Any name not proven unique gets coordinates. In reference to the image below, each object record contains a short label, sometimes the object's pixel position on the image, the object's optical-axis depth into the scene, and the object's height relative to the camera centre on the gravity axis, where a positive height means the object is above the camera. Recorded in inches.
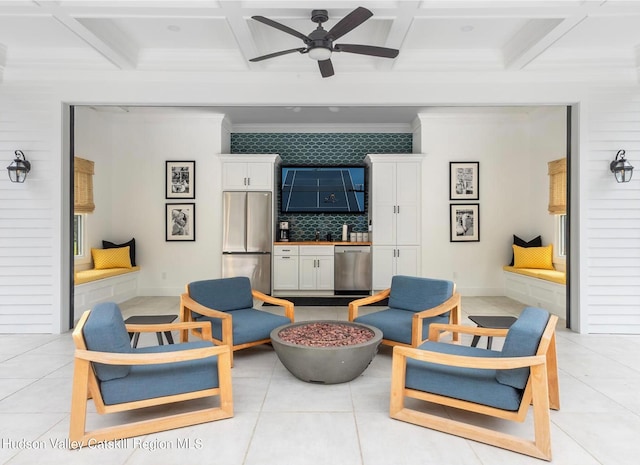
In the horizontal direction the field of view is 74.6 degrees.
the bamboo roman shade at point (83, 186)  241.0 +24.9
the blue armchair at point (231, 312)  140.3 -30.3
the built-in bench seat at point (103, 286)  216.1 -33.3
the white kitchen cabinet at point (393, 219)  278.8 +7.6
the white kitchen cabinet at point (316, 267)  280.2 -24.9
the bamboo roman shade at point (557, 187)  241.3 +26.6
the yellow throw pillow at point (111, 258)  255.8 -18.5
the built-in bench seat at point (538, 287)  217.8 -32.0
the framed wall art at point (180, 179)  279.0 +33.1
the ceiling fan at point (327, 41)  118.3 +58.0
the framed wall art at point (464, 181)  280.3 +33.5
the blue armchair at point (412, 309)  143.1 -29.0
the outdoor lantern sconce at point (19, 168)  175.9 +24.9
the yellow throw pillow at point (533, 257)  255.1 -15.9
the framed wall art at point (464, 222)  281.6 +6.0
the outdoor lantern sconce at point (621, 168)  175.8 +26.9
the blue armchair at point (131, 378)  89.4 -34.5
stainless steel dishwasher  280.4 -25.4
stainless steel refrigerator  275.4 -4.5
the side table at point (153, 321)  139.5 -31.9
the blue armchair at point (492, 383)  87.0 -34.6
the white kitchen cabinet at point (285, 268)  279.6 -25.6
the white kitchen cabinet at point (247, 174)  277.3 +36.5
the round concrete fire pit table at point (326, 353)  116.8 -34.7
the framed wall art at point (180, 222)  280.4 +4.6
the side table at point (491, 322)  138.0 -31.5
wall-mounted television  298.7 +29.8
